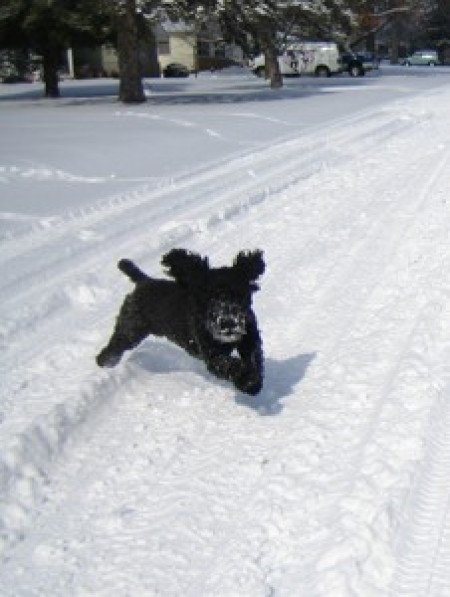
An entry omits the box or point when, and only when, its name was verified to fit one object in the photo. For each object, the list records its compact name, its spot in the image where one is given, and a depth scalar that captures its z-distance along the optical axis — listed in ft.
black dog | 14.25
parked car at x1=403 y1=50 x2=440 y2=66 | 246.68
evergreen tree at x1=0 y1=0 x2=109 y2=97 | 86.48
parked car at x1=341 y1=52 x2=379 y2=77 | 170.71
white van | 165.07
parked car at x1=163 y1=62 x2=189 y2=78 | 207.10
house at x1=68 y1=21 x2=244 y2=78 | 199.62
